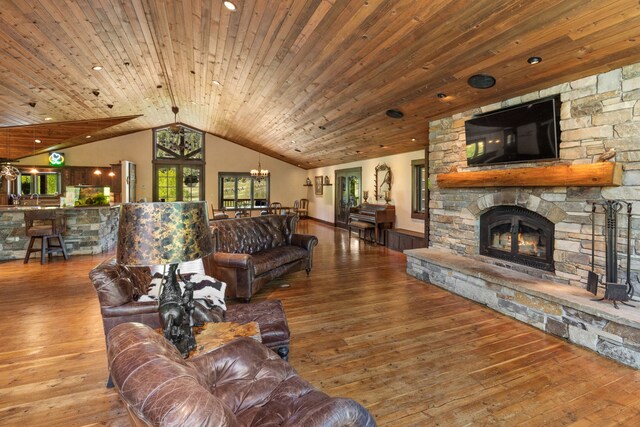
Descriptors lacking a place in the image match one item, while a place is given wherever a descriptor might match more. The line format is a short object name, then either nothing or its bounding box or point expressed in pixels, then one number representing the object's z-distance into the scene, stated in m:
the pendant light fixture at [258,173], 11.02
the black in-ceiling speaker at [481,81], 3.73
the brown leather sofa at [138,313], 2.33
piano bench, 8.34
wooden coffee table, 1.81
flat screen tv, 3.54
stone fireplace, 2.91
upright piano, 8.16
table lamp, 1.49
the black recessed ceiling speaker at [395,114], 5.43
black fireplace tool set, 2.81
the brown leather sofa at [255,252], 4.09
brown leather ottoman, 2.32
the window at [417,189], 7.58
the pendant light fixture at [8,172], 6.82
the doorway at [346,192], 10.47
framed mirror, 8.70
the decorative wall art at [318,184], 13.05
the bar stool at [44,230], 5.97
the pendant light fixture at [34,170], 10.80
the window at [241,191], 13.45
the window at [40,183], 11.00
